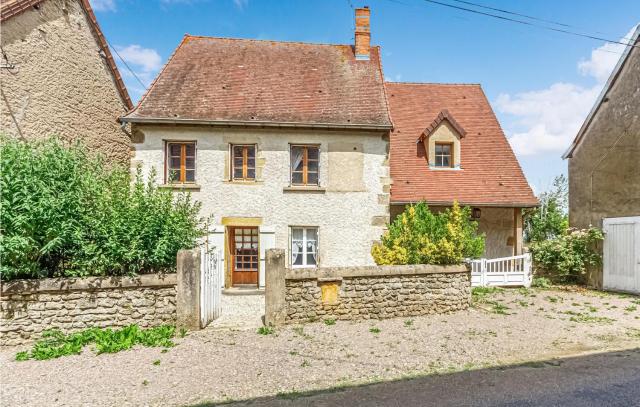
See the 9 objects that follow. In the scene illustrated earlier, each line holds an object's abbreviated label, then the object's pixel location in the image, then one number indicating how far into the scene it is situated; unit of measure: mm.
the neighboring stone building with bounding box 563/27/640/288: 10773
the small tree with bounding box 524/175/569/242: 15641
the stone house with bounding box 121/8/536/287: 10820
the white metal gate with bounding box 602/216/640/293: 10492
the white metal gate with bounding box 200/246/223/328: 6949
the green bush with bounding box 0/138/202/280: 6039
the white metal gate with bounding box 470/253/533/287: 11156
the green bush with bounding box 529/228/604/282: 11594
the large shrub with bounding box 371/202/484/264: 8023
